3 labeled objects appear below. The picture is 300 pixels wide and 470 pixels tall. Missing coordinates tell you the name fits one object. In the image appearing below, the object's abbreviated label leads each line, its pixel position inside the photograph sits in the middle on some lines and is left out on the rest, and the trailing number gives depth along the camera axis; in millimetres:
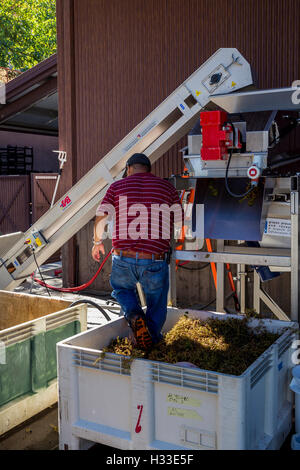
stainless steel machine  4324
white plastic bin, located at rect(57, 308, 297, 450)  2865
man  3967
